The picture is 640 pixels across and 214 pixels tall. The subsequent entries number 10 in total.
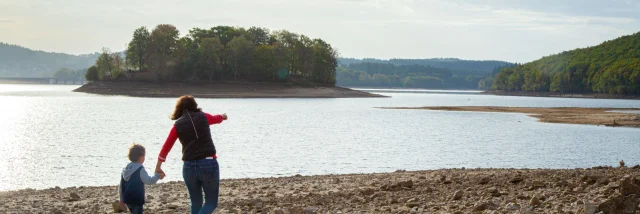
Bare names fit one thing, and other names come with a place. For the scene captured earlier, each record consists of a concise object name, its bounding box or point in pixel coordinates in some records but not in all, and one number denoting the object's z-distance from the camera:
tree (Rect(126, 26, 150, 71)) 137.38
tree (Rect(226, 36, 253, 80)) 138.00
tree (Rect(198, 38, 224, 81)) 134.38
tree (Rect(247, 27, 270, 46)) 161.25
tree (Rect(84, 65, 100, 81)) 147.88
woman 8.78
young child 8.69
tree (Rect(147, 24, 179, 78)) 133.38
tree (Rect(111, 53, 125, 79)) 140.68
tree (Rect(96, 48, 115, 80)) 143.25
